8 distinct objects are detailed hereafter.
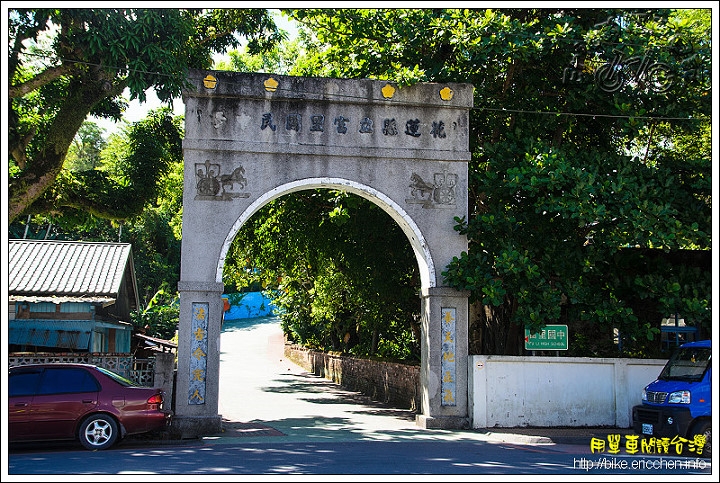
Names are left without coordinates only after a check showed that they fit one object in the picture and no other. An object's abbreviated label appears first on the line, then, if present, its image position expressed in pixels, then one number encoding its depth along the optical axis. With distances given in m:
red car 11.09
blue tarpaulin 55.34
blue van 11.15
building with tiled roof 16.39
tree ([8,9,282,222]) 12.00
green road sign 14.63
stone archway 13.65
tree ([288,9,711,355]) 13.66
